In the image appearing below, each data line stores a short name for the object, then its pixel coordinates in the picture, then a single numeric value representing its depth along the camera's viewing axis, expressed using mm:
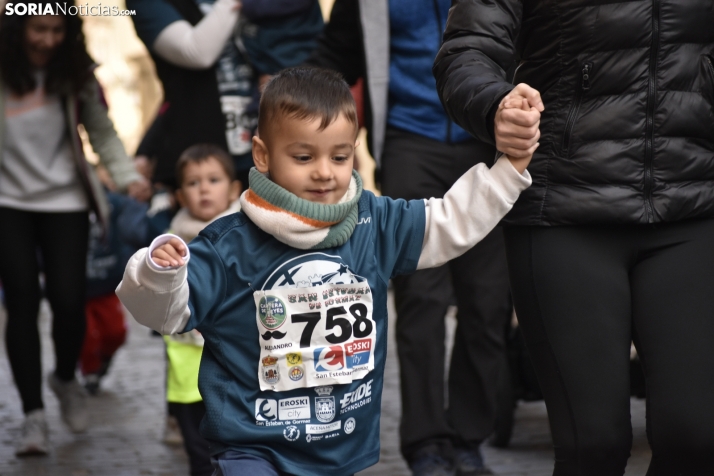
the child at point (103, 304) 15000
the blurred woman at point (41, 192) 11023
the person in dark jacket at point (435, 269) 9125
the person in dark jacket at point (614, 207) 5687
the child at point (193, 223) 9078
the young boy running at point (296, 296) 5664
